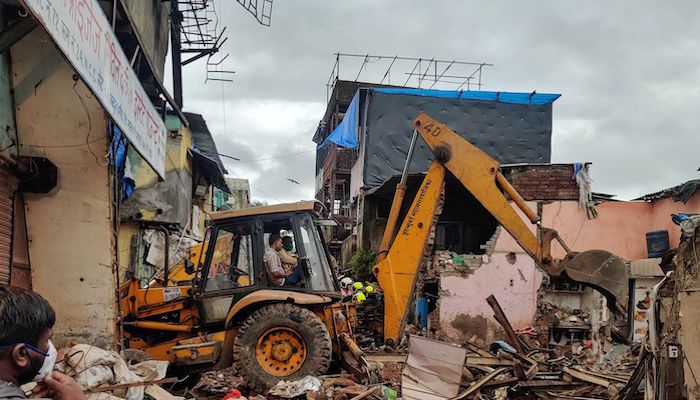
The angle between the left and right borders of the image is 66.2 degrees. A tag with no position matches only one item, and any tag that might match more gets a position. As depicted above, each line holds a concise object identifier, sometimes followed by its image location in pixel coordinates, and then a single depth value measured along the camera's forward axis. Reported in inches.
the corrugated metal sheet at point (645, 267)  491.5
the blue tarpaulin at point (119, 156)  222.3
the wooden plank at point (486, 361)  259.7
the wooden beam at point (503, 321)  273.7
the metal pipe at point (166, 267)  258.5
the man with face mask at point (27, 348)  60.8
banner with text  121.9
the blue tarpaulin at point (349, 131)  692.1
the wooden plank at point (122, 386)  161.0
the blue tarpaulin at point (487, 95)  706.2
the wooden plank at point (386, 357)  274.7
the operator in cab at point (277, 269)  257.9
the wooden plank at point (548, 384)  226.8
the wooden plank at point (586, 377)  224.2
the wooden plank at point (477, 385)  218.7
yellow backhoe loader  241.0
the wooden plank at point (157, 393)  179.6
